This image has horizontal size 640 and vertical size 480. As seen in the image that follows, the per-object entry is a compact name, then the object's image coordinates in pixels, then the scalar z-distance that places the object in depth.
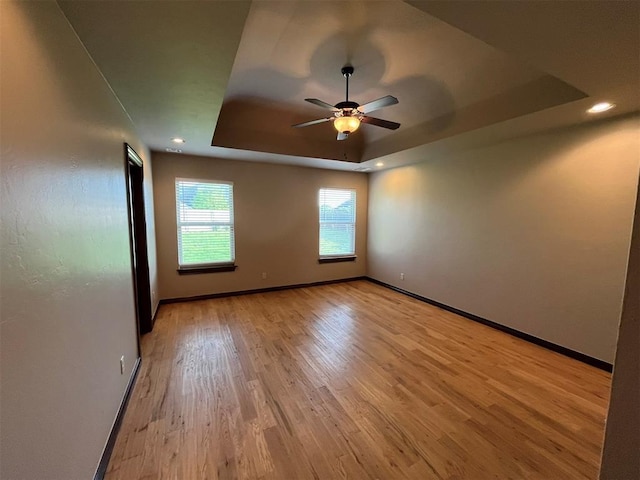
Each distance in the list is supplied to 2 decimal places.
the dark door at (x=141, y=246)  3.01
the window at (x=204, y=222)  4.23
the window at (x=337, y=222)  5.38
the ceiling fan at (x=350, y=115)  2.30
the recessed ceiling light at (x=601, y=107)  2.21
